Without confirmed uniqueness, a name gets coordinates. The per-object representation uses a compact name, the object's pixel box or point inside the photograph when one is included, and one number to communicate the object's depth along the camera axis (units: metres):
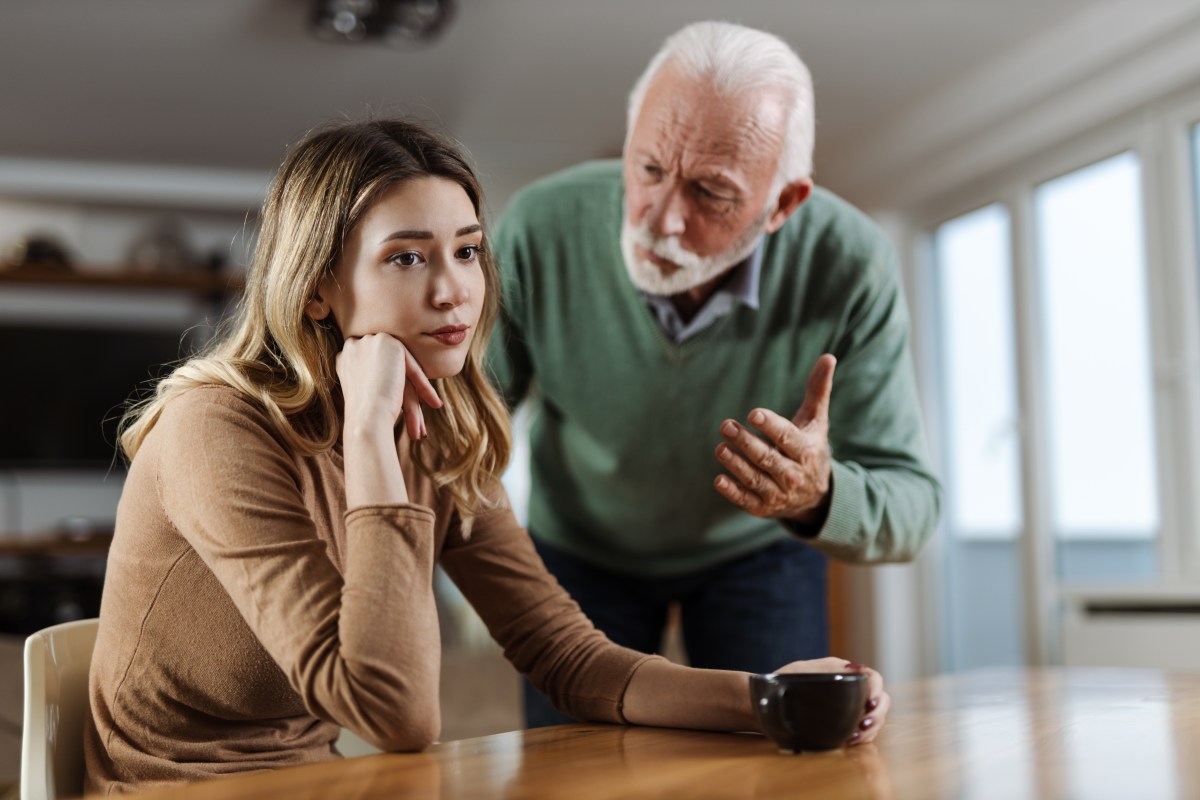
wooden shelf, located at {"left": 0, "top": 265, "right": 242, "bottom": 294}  5.68
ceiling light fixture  3.81
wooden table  0.81
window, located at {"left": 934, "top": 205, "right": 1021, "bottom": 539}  4.64
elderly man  1.62
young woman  1.00
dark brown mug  0.93
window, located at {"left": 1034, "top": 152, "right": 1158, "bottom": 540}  3.97
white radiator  3.54
